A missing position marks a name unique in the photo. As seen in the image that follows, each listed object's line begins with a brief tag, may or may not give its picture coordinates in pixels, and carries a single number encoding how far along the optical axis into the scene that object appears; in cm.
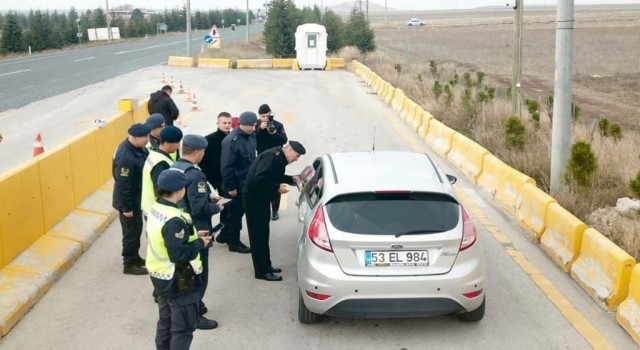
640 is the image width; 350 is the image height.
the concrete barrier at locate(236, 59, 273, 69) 4119
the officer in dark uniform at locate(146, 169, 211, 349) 514
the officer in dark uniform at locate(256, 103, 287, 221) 980
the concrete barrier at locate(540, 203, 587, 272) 774
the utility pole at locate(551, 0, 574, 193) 1016
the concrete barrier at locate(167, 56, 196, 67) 4272
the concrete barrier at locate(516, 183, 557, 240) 887
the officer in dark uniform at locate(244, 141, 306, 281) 747
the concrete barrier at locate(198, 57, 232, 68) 4159
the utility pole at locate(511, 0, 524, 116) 1783
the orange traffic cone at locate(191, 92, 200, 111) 2250
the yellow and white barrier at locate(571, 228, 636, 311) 666
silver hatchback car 595
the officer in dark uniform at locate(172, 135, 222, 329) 638
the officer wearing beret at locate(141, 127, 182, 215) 684
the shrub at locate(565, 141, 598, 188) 1004
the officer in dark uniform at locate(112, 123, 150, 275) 778
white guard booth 4025
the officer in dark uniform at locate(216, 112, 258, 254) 845
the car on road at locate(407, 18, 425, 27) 13535
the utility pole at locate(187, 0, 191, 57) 4259
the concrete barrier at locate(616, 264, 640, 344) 617
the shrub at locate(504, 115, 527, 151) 1384
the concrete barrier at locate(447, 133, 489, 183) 1248
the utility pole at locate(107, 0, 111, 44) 7684
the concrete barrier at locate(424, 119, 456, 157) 1487
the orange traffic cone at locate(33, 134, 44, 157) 1188
